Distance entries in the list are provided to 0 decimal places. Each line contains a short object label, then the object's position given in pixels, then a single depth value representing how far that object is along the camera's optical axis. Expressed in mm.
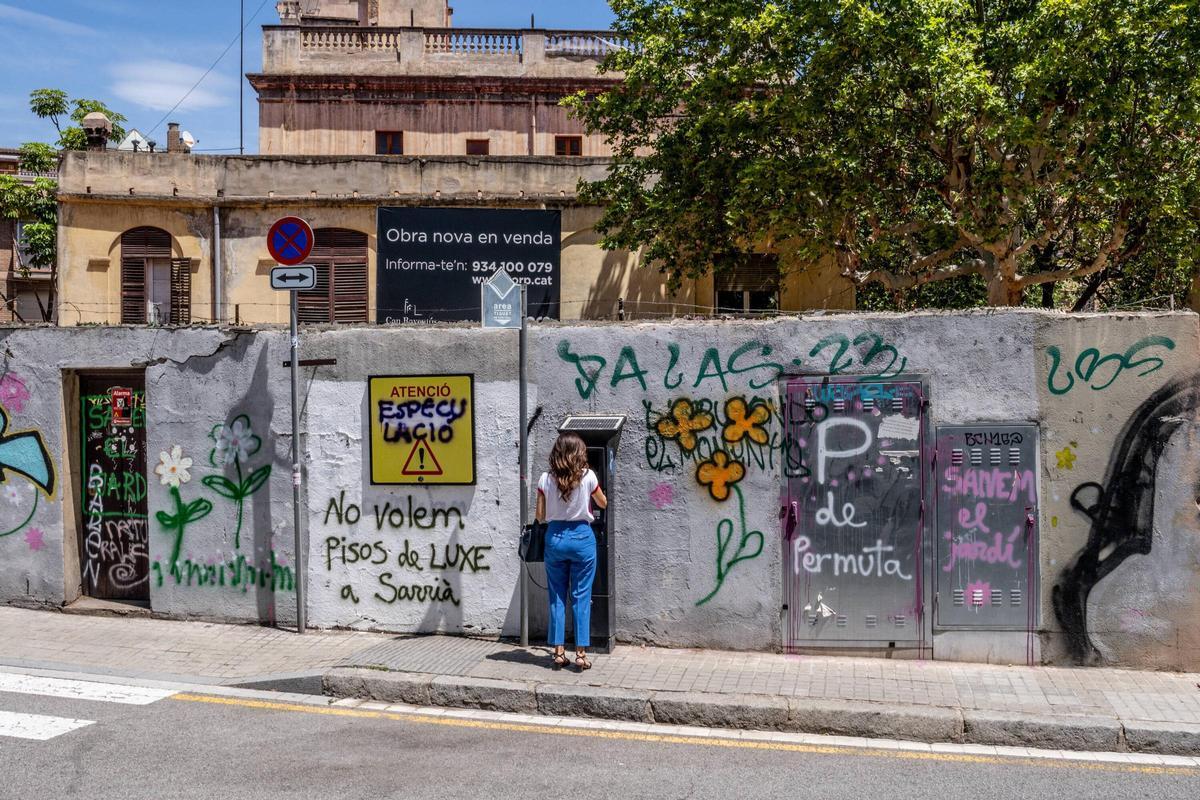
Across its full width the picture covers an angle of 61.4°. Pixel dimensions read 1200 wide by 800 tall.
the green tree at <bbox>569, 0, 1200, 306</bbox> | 14578
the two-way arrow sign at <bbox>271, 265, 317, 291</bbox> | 8141
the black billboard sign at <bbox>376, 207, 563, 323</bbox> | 13062
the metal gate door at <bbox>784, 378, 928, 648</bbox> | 7414
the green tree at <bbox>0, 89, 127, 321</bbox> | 30531
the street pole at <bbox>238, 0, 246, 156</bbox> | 29281
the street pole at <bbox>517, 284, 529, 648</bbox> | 7691
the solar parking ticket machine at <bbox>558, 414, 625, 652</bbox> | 7516
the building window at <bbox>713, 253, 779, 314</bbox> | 22016
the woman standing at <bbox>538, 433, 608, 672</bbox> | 7066
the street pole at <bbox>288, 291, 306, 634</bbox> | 8133
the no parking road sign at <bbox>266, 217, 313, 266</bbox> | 8453
